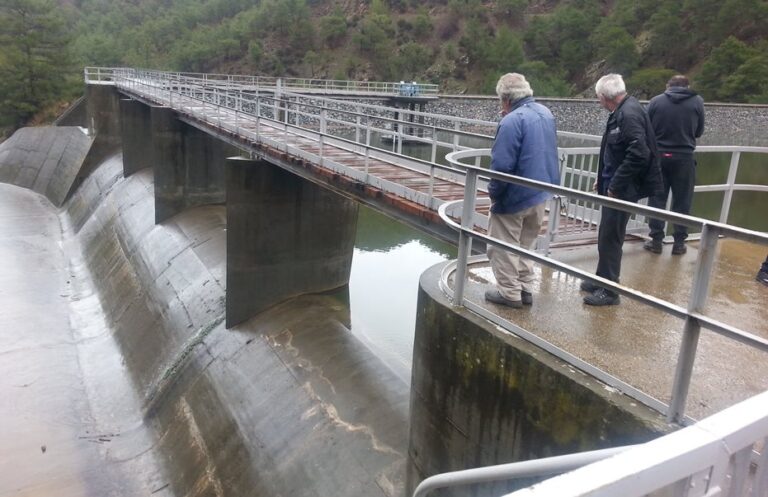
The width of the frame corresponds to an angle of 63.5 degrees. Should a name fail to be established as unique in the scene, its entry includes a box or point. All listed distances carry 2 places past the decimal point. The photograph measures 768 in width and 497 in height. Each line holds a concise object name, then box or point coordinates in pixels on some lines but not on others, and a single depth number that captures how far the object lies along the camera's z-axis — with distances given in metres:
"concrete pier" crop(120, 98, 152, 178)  26.44
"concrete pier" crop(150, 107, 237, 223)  20.69
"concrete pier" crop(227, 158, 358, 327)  13.40
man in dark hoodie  5.85
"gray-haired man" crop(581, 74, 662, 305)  4.56
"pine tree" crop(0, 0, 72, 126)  45.53
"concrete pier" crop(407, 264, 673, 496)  3.36
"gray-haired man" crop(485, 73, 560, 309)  4.42
